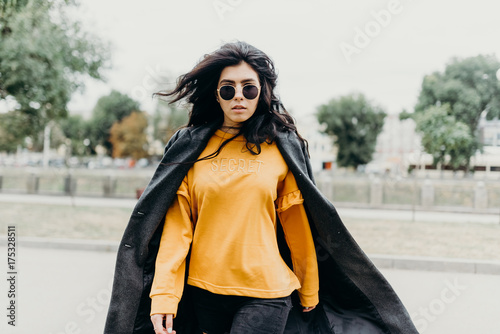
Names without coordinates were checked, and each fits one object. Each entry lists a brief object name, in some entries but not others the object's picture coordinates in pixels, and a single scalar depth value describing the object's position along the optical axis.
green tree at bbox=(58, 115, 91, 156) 59.88
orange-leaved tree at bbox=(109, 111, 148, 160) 55.41
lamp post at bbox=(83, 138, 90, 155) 61.09
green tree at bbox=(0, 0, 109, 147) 9.86
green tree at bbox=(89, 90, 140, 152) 60.59
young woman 1.77
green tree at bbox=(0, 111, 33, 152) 13.87
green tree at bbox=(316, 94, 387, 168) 51.66
